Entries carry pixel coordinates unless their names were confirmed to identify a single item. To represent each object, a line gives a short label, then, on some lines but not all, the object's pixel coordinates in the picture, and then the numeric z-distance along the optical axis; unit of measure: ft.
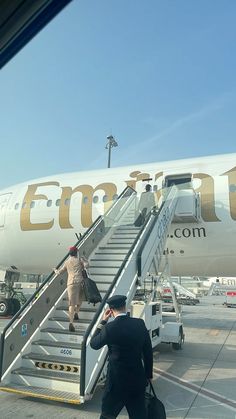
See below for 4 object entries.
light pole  95.00
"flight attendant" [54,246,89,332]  22.15
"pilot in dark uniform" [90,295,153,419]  12.12
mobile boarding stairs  18.19
